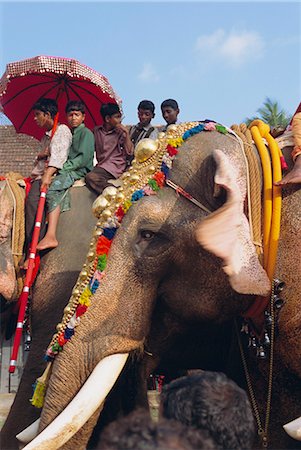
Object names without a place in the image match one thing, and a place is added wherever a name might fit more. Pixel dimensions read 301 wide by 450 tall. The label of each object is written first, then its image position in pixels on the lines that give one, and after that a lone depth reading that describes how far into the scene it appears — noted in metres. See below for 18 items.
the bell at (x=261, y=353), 3.89
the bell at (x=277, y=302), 3.79
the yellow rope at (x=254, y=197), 3.86
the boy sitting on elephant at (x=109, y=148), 4.92
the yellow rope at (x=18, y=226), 4.77
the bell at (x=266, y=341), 3.85
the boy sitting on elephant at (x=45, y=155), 4.87
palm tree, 23.03
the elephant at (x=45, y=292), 4.61
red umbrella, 5.62
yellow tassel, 3.87
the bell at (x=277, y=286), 3.81
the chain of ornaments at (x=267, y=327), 3.80
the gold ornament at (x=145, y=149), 4.16
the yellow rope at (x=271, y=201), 3.83
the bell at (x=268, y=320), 3.81
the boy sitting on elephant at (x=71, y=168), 4.76
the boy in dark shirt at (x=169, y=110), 6.06
